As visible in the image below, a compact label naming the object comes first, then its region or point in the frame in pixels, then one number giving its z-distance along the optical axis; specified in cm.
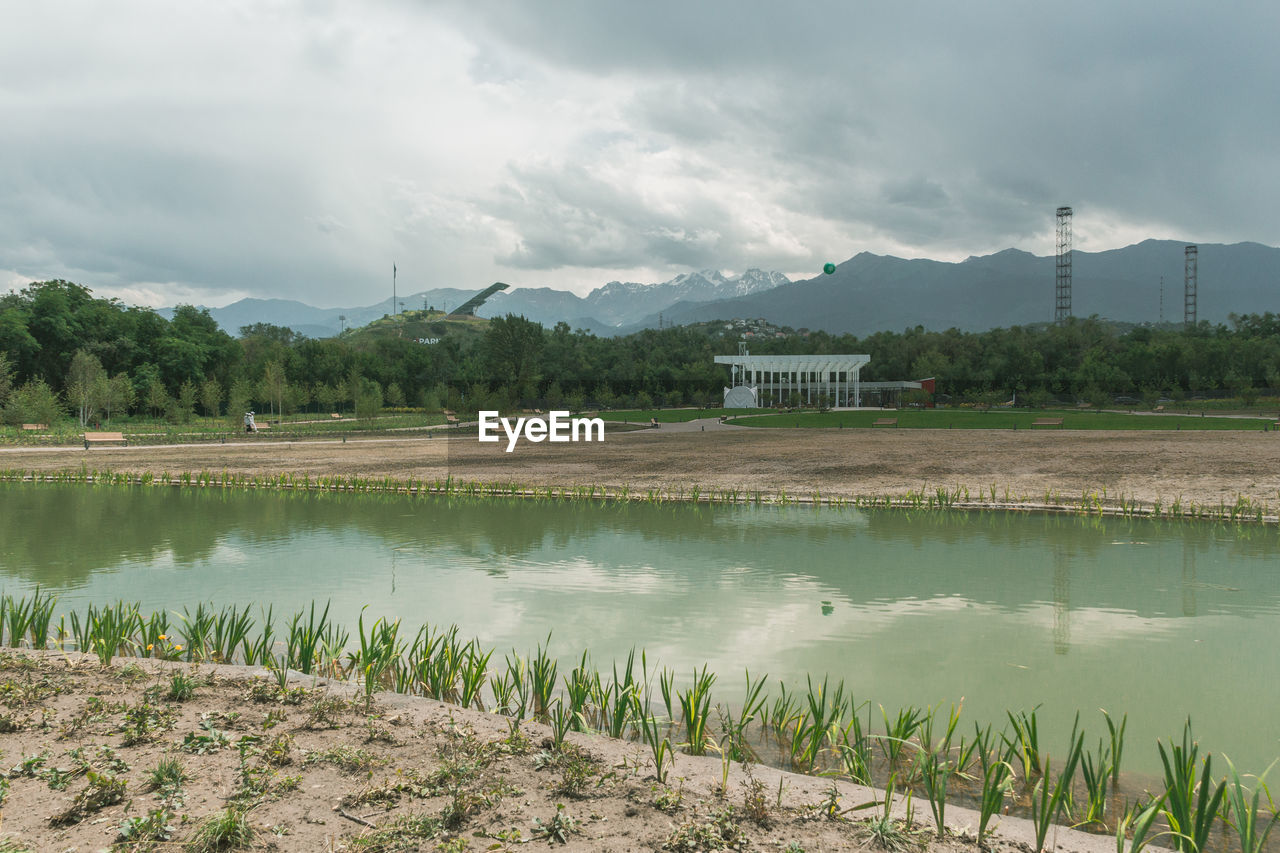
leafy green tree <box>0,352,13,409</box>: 4962
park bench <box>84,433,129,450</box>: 3828
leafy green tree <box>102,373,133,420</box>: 5400
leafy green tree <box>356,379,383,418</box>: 5700
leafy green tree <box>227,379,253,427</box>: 4744
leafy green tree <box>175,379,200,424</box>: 5925
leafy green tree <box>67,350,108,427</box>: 5209
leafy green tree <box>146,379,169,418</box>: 5928
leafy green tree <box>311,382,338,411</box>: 7525
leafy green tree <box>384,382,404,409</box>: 8038
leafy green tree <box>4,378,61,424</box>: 4759
